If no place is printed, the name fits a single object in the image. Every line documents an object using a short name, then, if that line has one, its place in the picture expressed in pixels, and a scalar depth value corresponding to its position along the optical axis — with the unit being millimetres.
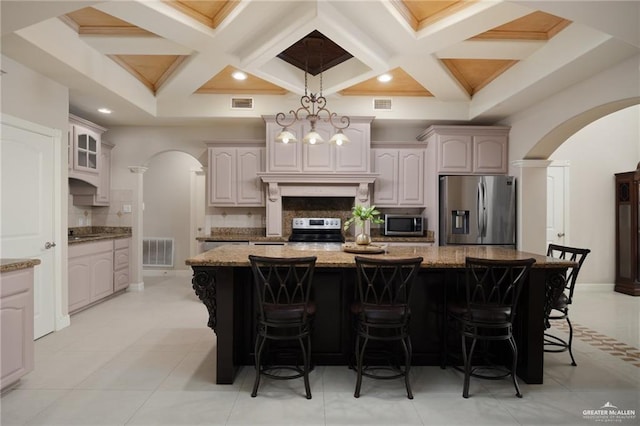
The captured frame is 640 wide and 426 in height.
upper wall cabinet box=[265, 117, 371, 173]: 4934
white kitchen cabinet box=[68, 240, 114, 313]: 4105
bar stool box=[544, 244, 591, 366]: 2594
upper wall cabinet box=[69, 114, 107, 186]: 4426
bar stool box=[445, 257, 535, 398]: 2256
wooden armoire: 5340
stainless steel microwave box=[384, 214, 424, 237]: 5039
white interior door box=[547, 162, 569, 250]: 5668
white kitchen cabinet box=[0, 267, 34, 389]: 2242
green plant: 2947
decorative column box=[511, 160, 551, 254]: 4621
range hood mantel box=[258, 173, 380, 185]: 4911
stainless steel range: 5193
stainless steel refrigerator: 4652
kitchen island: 2531
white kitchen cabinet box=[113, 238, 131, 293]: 5039
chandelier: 3041
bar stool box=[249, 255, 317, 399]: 2242
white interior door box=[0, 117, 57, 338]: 3074
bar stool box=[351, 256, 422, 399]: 2207
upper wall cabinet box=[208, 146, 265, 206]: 5117
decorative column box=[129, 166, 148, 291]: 5469
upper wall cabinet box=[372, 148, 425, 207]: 5199
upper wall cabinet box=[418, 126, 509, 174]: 4875
